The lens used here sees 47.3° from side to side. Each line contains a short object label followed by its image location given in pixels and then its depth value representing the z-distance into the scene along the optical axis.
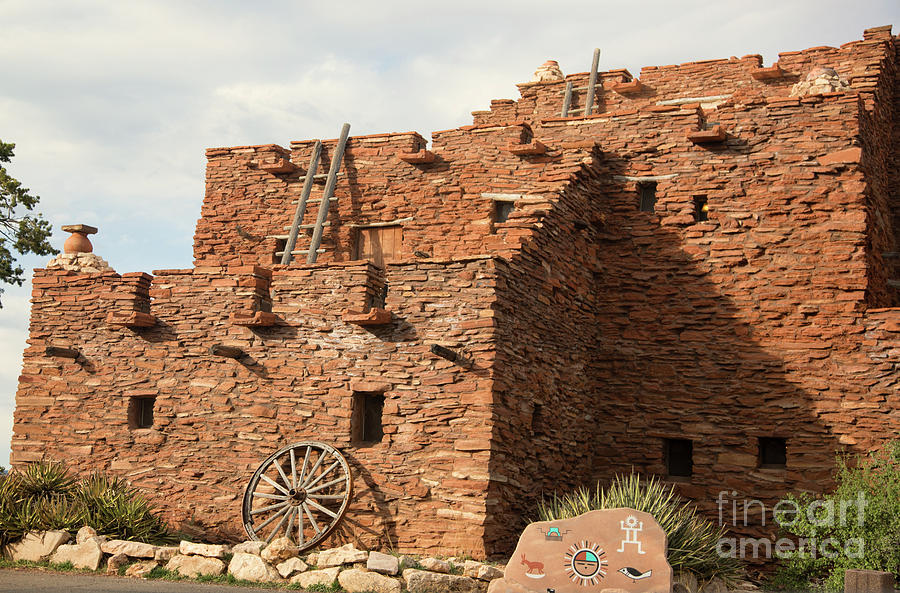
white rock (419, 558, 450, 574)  12.94
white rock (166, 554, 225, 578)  13.43
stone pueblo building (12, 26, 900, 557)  14.45
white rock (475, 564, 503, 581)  12.96
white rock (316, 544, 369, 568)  13.07
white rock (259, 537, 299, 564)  13.47
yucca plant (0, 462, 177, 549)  14.72
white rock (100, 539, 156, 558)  13.91
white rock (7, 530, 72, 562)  14.34
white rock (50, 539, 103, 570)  13.95
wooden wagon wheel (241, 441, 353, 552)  14.45
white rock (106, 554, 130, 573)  13.80
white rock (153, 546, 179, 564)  13.85
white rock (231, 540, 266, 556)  13.67
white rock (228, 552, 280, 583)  13.14
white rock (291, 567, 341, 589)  12.86
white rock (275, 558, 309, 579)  13.18
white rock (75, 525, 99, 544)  14.23
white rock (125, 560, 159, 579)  13.57
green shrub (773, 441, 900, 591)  13.91
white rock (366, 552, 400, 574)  12.85
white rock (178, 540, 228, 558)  13.65
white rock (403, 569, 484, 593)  12.56
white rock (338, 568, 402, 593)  12.61
